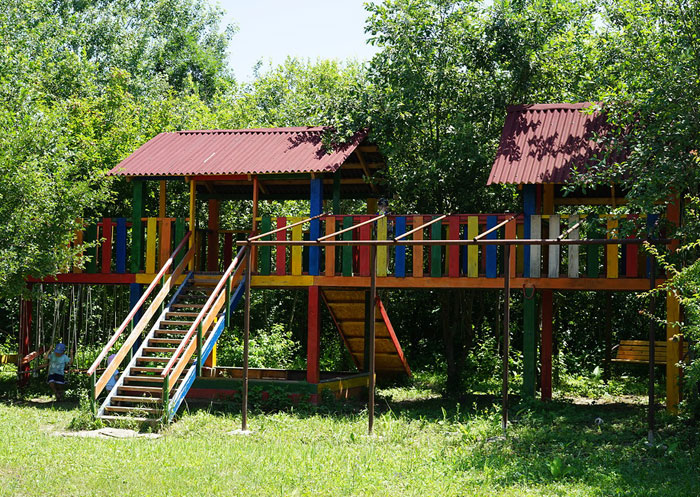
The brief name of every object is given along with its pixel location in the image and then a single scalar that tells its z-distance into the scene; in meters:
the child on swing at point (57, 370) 16.73
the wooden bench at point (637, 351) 15.55
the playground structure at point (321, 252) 13.98
